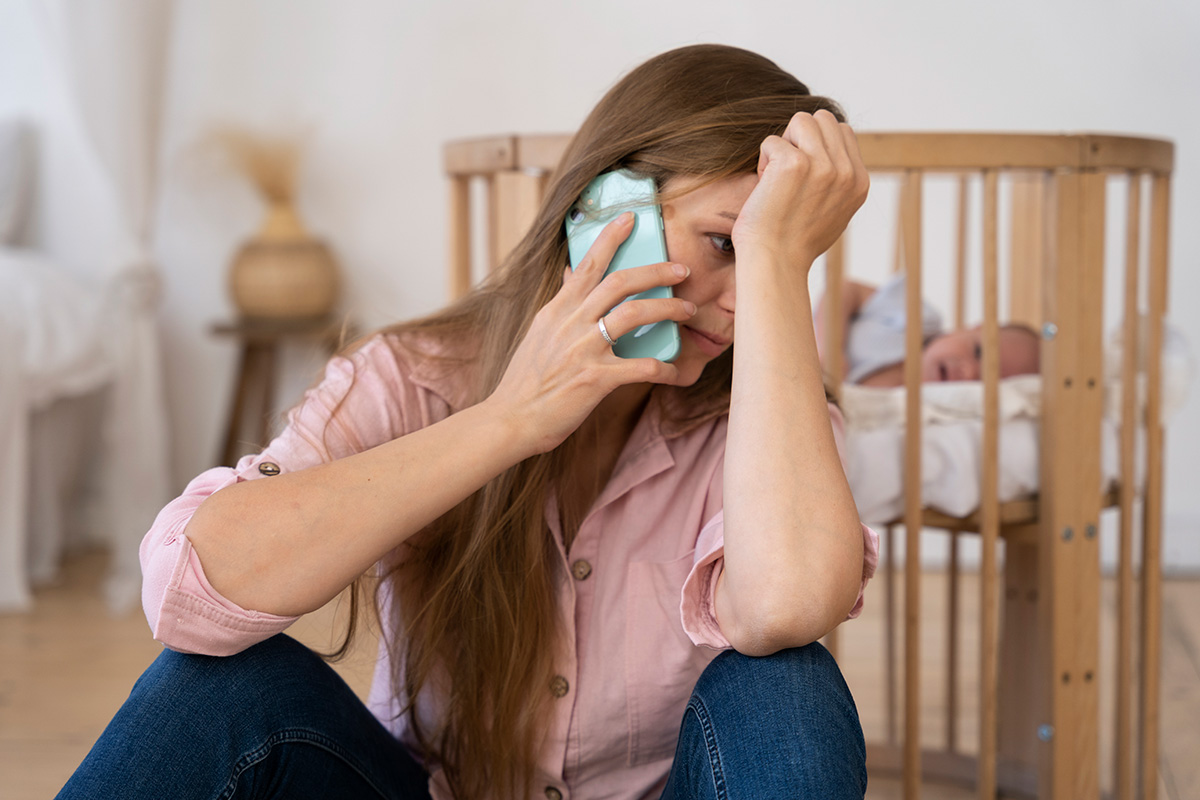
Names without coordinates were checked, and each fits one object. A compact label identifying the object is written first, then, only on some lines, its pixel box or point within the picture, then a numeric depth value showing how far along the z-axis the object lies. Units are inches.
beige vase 104.8
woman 31.1
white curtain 92.2
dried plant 106.6
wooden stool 106.2
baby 63.0
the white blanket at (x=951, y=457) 52.7
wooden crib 48.1
